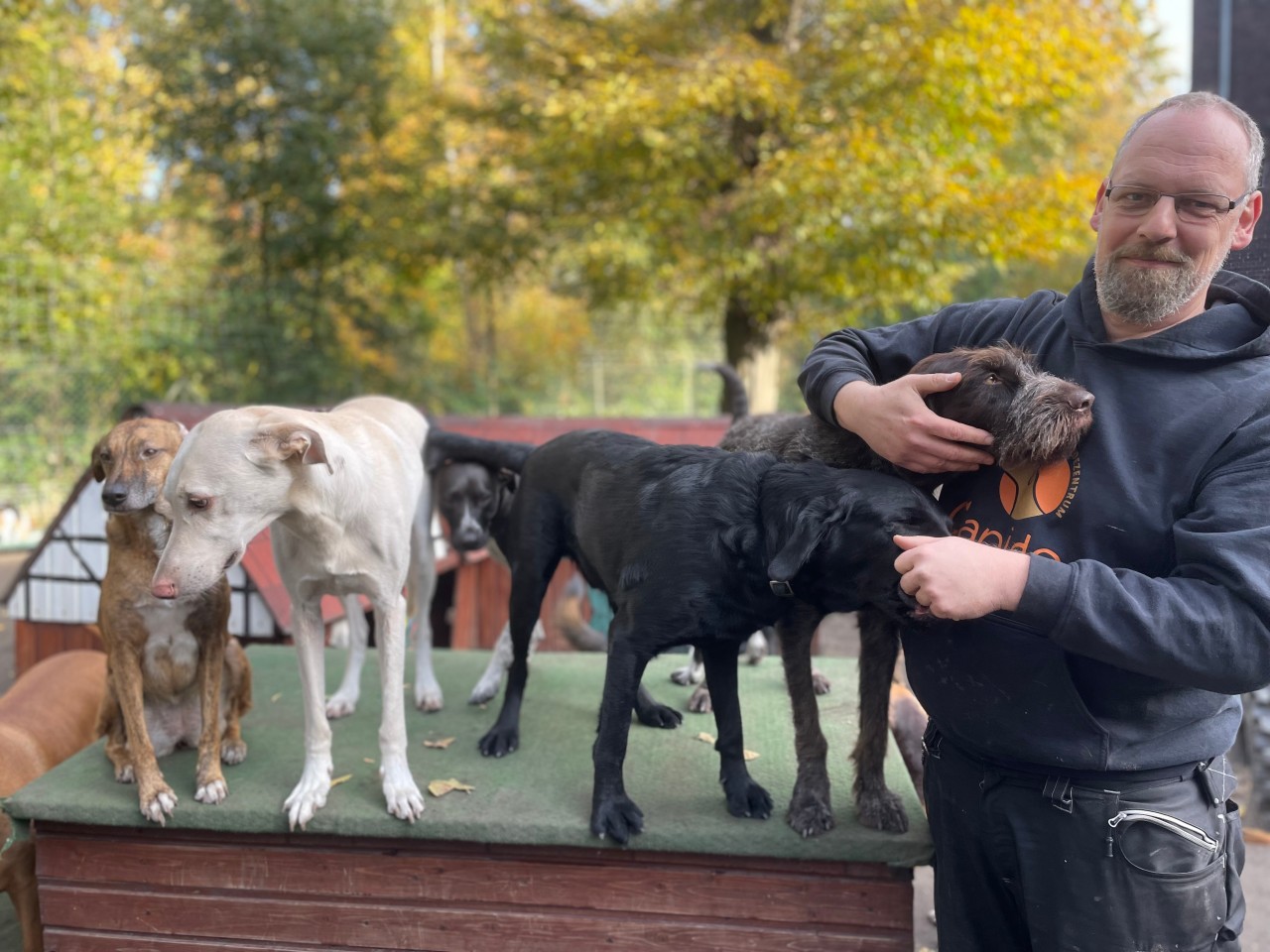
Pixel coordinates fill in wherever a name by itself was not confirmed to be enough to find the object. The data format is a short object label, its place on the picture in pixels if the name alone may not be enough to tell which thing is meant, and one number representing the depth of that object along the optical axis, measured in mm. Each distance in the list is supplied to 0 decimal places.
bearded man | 1893
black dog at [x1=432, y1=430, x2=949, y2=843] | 2418
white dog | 2609
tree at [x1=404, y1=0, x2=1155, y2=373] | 10148
